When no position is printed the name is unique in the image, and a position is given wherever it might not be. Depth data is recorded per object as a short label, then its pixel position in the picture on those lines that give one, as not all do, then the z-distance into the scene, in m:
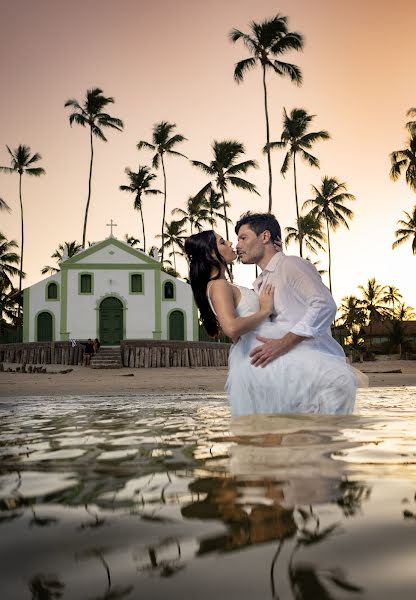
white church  36.50
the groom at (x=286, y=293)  3.99
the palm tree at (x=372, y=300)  68.44
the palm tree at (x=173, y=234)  57.28
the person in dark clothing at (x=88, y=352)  28.06
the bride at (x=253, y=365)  4.00
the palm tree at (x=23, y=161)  48.66
